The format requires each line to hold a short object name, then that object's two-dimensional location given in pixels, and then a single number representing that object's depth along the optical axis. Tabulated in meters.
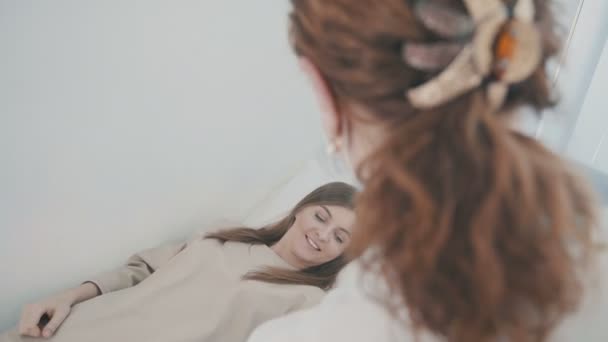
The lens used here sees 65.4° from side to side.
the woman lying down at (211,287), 1.00
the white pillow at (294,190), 1.39
